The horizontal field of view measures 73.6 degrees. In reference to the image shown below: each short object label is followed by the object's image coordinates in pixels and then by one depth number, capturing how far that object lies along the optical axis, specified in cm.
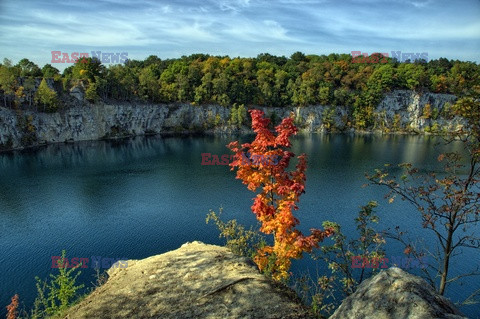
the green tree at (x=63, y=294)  1436
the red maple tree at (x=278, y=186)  1486
